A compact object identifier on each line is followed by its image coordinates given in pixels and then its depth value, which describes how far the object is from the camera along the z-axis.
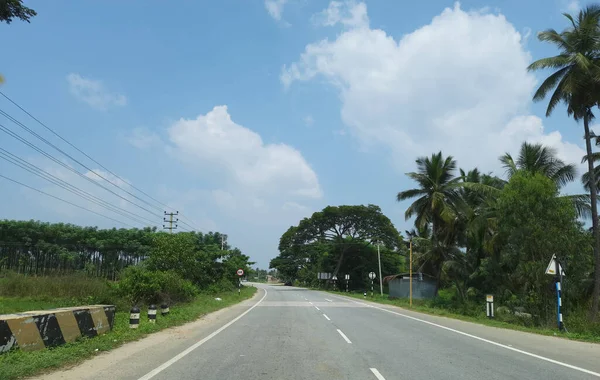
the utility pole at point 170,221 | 56.28
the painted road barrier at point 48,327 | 8.36
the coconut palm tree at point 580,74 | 20.86
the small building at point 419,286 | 47.81
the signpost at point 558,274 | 16.44
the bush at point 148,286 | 23.28
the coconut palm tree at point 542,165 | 27.77
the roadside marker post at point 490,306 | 21.91
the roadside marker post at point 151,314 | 15.12
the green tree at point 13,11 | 8.36
